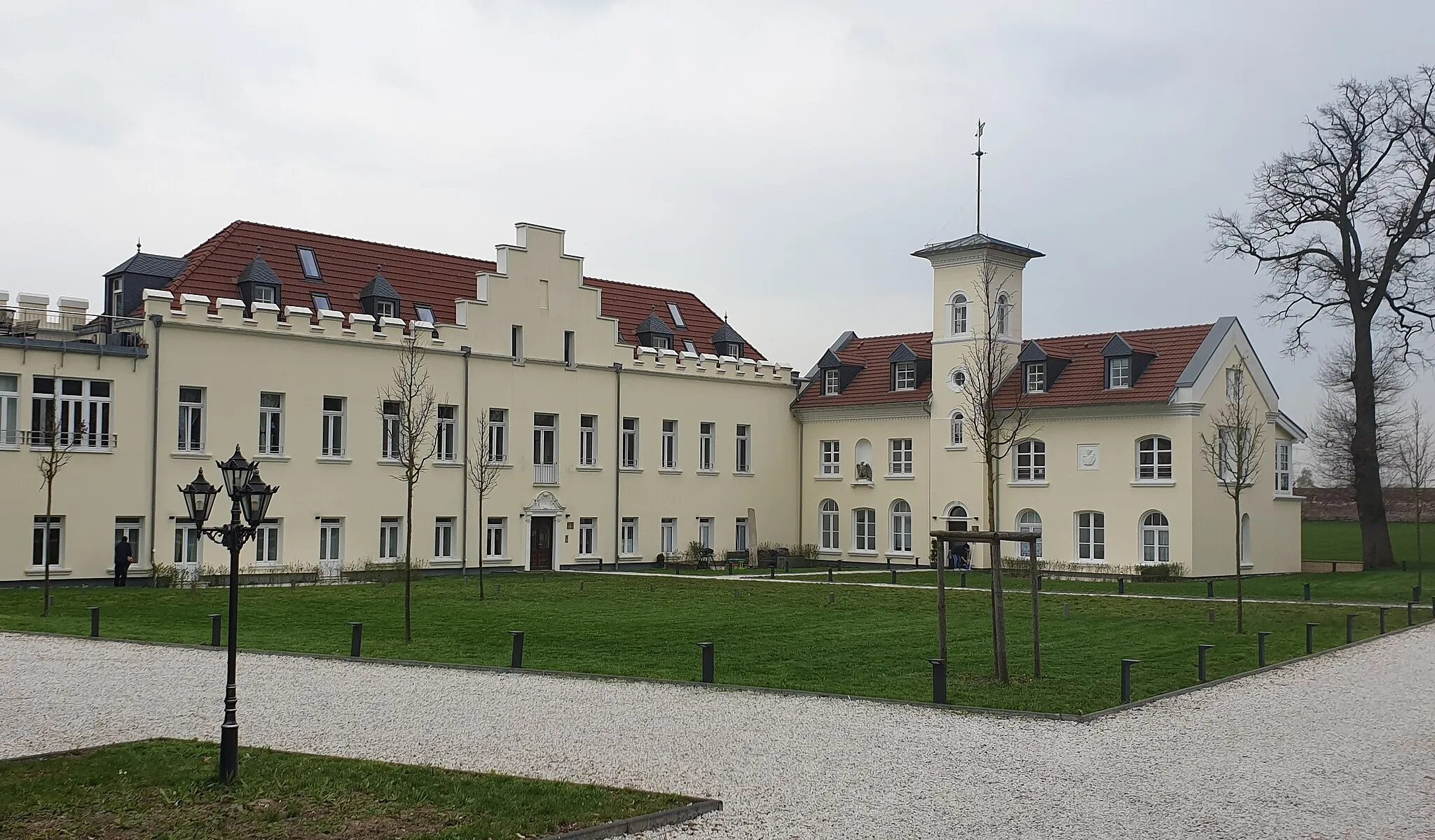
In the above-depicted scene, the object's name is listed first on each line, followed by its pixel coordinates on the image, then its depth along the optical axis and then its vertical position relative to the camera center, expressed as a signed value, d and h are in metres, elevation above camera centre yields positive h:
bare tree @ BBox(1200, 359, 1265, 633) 44.41 +2.95
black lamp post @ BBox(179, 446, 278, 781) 11.62 +0.03
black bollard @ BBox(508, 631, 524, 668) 19.39 -1.96
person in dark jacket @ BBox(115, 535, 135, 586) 36.97 -1.24
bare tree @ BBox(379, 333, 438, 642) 43.38 +3.42
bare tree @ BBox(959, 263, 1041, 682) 47.97 +5.58
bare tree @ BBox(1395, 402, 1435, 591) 43.34 +1.82
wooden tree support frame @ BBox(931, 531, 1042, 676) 18.09 -0.65
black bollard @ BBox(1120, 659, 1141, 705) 16.75 -2.01
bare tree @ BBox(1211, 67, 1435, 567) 48.25 +9.88
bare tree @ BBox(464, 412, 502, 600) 45.31 +1.72
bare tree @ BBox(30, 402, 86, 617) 35.72 +1.98
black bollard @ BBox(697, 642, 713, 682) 18.11 -1.91
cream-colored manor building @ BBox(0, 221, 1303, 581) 38.44 +3.22
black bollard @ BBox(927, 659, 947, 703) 16.62 -2.01
